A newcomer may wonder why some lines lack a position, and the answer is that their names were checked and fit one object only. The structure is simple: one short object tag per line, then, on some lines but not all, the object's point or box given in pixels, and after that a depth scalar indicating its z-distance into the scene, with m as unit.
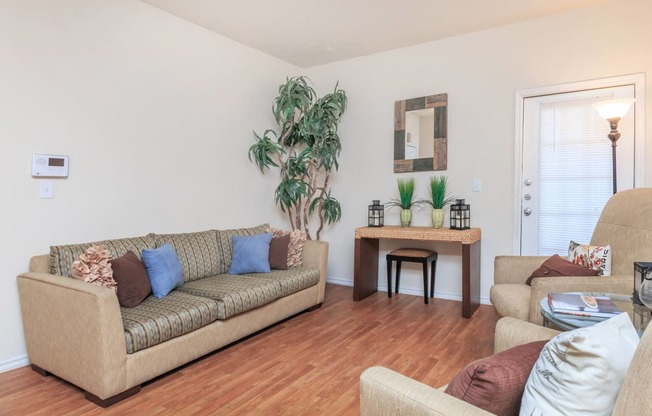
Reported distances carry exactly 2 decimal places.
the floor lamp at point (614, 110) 2.89
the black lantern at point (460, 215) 3.74
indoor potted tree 4.24
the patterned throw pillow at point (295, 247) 3.67
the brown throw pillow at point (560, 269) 2.39
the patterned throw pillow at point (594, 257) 2.43
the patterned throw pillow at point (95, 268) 2.31
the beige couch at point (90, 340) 2.00
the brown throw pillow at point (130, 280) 2.43
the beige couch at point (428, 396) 0.70
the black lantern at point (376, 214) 4.18
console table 3.48
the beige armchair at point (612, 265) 2.11
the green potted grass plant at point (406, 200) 4.07
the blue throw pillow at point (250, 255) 3.41
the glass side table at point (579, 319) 1.57
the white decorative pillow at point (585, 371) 0.83
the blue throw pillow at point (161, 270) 2.67
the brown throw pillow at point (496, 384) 0.96
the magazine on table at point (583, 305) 1.62
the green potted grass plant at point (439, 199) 3.89
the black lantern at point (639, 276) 1.52
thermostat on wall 2.57
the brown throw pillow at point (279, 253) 3.54
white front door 3.32
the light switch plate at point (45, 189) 2.61
